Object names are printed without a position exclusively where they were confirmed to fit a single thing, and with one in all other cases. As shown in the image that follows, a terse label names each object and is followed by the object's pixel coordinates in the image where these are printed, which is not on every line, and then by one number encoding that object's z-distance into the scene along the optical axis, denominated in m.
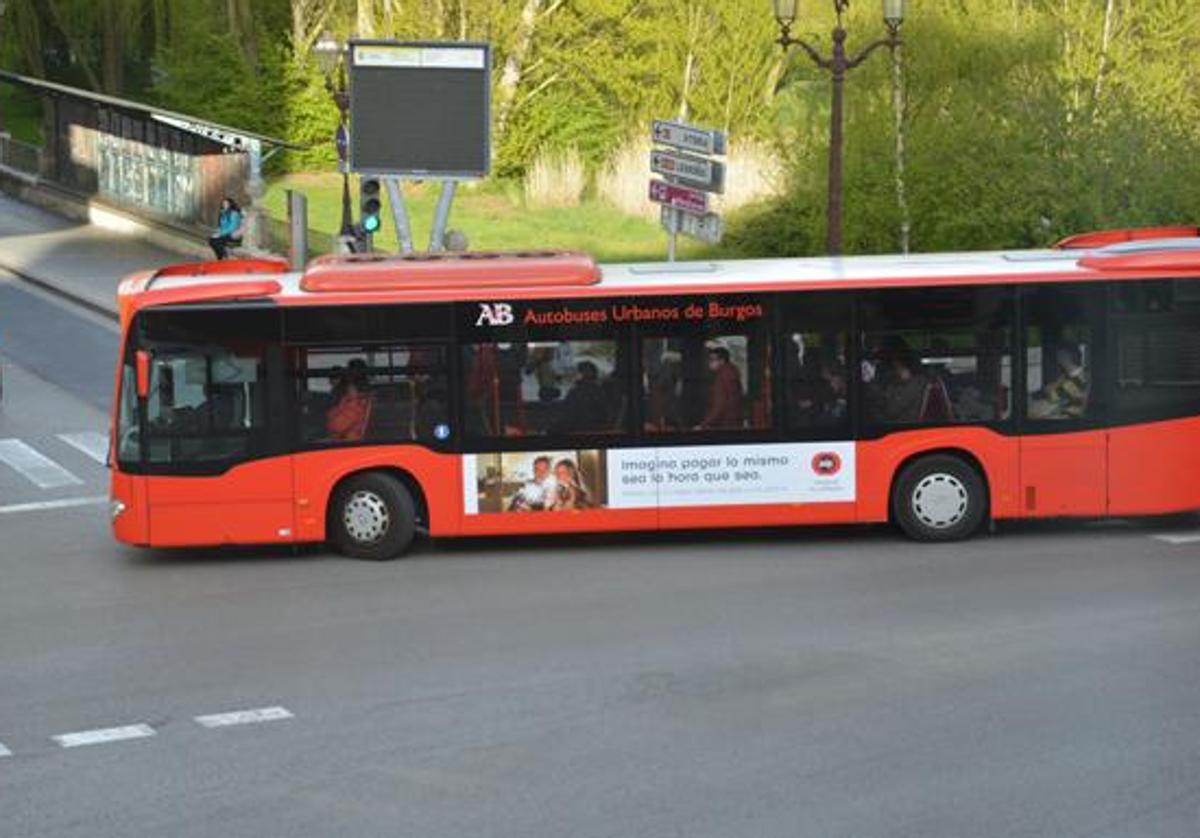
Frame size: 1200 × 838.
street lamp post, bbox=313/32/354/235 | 39.78
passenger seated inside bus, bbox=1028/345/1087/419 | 18.41
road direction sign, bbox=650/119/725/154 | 27.06
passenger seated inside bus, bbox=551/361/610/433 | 18.19
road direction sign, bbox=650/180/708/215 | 27.28
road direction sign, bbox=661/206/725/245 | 26.97
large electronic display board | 26.58
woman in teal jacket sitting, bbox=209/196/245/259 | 38.62
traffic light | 29.69
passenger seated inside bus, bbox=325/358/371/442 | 18.05
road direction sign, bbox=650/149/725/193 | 27.36
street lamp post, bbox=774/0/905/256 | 29.30
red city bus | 18.00
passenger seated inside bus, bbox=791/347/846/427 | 18.30
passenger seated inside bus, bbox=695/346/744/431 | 18.30
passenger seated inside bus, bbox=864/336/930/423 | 18.31
